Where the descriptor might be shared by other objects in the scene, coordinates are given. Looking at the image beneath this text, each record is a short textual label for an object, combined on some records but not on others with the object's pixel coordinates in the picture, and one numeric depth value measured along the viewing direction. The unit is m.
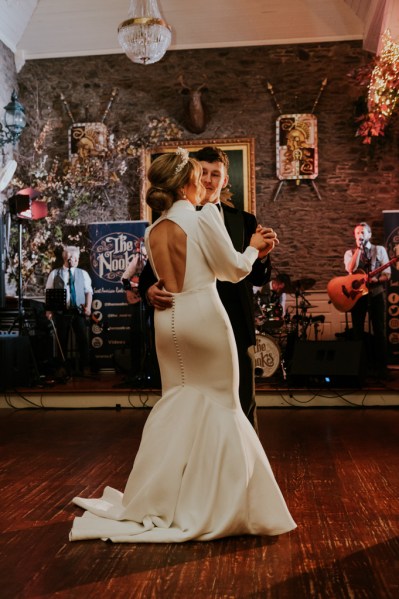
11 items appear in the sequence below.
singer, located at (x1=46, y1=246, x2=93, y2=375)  9.34
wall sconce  10.32
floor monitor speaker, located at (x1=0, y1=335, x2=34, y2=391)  7.57
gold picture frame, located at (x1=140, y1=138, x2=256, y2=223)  10.62
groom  3.24
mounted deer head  10.66
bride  2.85
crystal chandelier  8.04
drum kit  7.96
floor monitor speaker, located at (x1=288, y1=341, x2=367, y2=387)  7.28
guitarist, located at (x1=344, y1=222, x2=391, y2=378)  8.41
